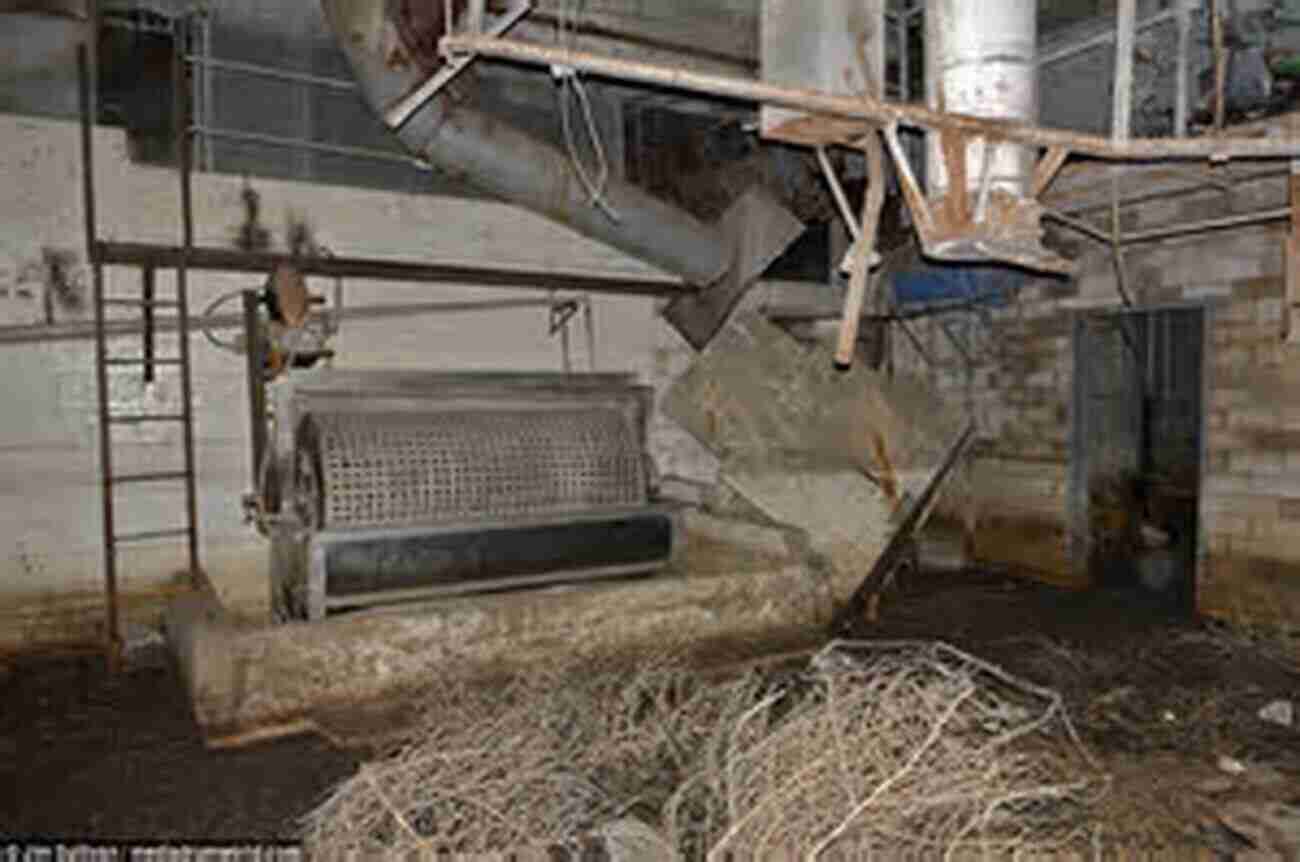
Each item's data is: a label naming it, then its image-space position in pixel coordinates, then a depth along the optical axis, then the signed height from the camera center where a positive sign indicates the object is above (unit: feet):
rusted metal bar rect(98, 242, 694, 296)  17.33 +2.63
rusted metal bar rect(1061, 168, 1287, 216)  17.69 +4.43
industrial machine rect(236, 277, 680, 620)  14.33 -1.82
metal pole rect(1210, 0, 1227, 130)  12.66 +5.05
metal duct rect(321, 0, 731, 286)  16.35 +4.74
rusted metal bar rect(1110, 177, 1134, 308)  13.69 +2.50
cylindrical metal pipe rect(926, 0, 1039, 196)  10.44 +3.96
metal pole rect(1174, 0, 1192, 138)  12.73 +4.82
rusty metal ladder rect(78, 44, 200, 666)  16.74 -0.20
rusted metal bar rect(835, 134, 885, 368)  9.96 +1.37
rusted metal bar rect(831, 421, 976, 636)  18.75 -3.97
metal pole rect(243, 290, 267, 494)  17.79 +0.08
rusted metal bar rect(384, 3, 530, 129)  10.43 +3.98
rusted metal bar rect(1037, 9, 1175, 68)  14.20 +5.84
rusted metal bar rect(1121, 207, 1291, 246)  16.38 +3.22
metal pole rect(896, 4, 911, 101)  17.57 +6.96
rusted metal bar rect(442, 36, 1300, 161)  9.60 +3.28
